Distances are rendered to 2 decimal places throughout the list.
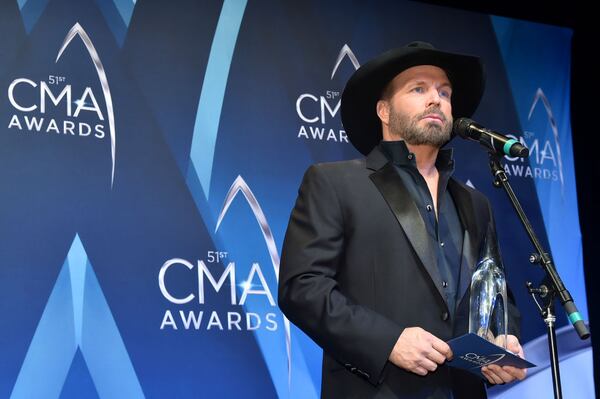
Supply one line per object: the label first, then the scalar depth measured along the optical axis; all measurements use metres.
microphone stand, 2.47
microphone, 2.56
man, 2.59
